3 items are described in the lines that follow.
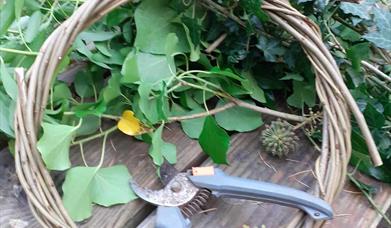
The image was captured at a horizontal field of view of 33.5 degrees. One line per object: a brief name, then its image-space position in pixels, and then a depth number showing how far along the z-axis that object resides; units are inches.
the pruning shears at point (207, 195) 27.0
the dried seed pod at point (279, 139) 30.7
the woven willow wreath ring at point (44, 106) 25.4
